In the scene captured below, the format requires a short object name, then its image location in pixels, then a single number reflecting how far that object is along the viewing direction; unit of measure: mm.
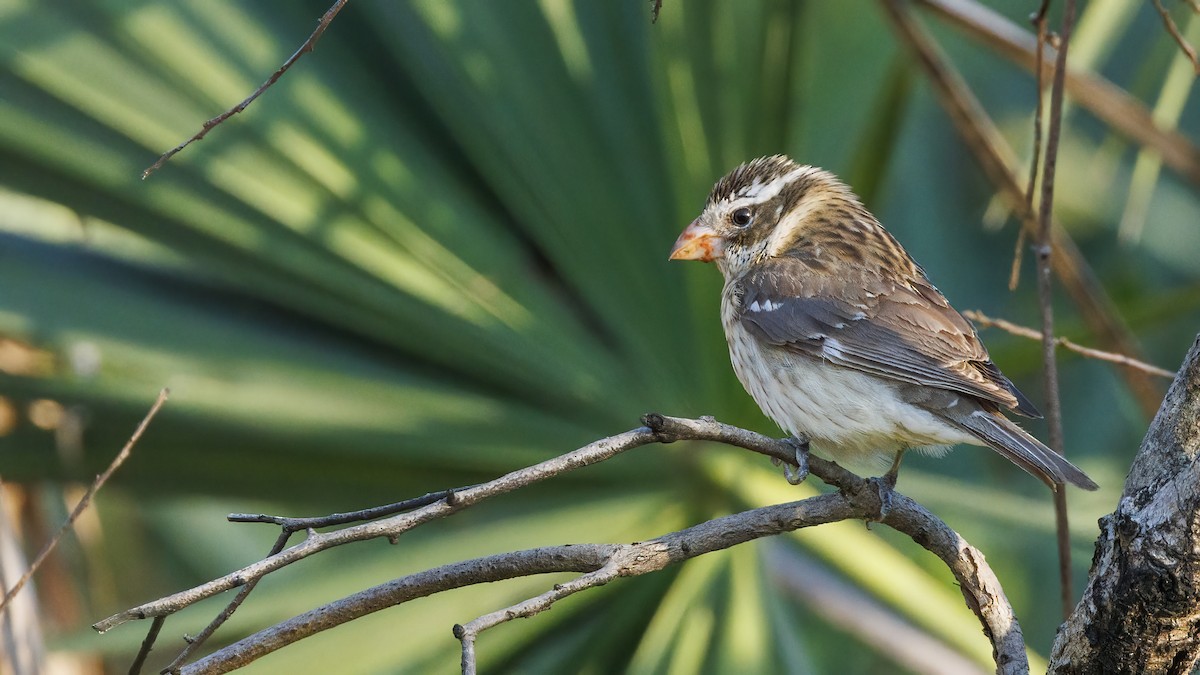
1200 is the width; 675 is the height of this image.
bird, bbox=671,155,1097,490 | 6520
